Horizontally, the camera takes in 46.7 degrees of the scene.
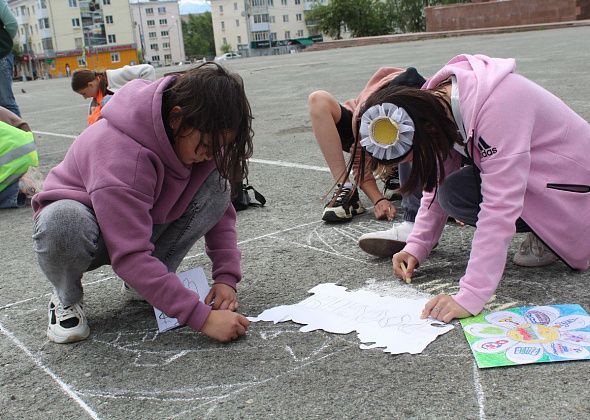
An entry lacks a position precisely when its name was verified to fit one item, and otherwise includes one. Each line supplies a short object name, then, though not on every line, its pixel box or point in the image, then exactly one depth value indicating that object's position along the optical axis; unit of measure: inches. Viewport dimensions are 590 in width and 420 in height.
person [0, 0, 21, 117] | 233.3
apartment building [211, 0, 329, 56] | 3612.2
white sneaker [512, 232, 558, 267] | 100.0
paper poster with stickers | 72.3
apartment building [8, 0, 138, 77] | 2883.9
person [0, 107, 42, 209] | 179.5
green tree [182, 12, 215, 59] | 4251.2
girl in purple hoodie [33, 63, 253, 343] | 78.3
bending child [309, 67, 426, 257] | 110.0
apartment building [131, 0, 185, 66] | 4217.5
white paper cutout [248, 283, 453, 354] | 80.4
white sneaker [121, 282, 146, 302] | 102.7
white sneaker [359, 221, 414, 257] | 109.4
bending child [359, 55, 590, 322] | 81.5
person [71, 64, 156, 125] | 232.2
